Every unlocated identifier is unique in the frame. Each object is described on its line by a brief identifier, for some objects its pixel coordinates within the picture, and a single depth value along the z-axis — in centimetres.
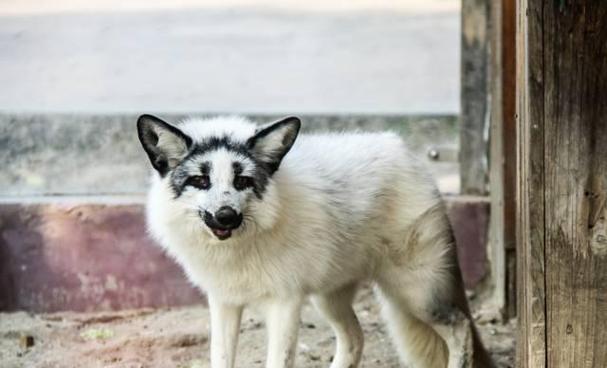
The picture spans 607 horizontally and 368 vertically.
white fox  935
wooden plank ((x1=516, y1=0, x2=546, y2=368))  784
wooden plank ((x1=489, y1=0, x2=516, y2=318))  1241
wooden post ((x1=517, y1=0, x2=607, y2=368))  776
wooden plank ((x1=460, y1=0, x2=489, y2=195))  1340
